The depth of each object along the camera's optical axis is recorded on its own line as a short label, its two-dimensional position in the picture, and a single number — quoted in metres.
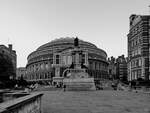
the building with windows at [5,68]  54.54
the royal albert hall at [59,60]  106.79
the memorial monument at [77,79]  44.03
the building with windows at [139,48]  68.45
